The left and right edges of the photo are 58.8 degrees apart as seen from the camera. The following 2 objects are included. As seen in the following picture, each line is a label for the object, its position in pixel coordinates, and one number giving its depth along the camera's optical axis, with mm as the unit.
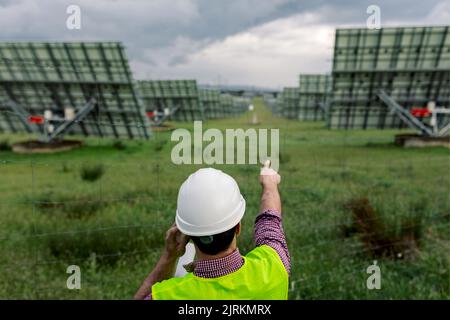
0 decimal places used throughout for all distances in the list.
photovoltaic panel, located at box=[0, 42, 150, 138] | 12344
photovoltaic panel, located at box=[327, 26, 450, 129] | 13375
